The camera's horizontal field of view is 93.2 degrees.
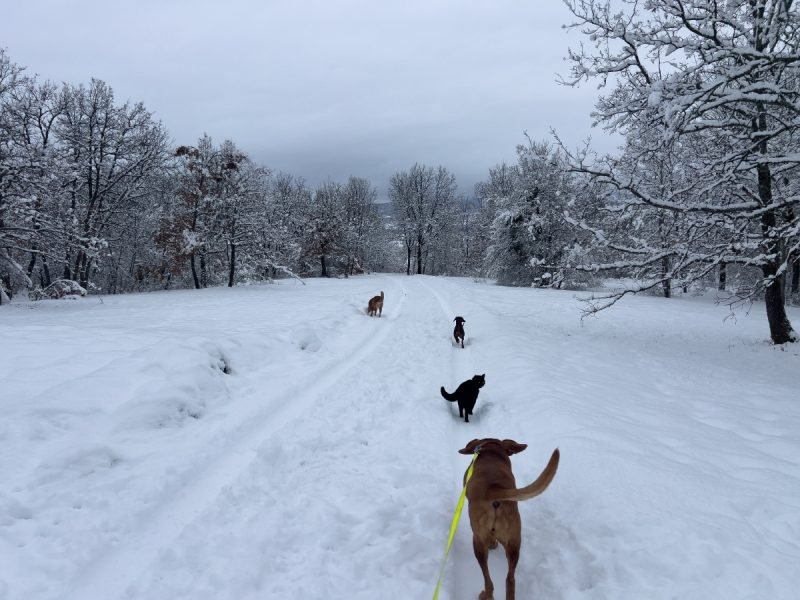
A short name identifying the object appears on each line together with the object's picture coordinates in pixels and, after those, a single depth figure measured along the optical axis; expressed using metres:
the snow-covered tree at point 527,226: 29.05
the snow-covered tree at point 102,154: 19.83
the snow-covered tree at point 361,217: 49.56
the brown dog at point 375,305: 14.53
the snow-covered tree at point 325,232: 42.66
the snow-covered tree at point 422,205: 51.66
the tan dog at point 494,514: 2.64
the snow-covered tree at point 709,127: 6.50
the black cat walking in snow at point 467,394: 6.02
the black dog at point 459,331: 10.70
